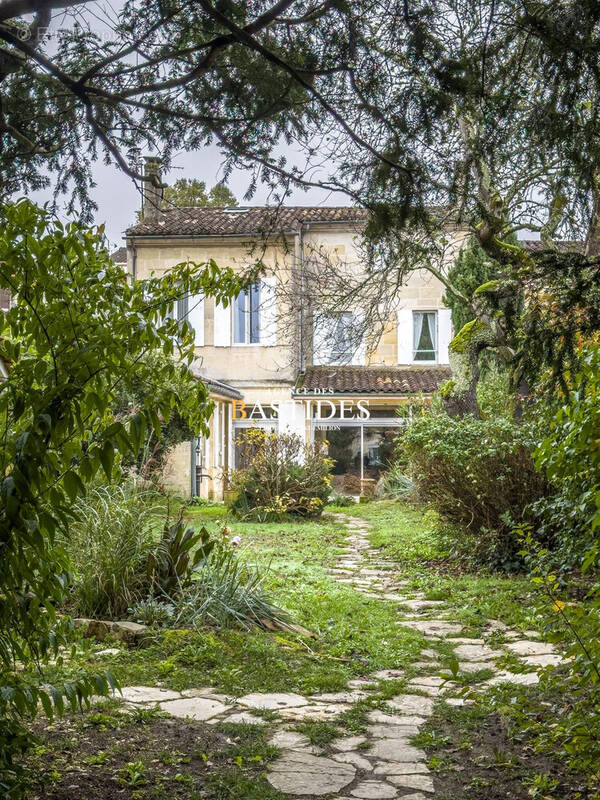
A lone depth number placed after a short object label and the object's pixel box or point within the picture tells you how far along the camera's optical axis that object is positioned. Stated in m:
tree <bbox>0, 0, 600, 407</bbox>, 3.63
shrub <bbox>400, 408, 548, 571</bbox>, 8.38
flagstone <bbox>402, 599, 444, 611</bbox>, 7.39
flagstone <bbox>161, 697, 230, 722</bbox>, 4.21
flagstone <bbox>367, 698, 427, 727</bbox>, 4.20
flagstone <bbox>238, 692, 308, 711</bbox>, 4.46
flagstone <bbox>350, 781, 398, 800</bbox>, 3.23
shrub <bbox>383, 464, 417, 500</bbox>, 16.98
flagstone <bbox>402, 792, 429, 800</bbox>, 3.19
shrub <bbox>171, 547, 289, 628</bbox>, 5.85
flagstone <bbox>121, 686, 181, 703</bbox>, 4.43
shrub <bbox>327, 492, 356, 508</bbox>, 18.09
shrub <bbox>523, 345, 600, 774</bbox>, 2.90
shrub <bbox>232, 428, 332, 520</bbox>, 14.76
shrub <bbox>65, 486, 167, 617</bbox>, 5.95
